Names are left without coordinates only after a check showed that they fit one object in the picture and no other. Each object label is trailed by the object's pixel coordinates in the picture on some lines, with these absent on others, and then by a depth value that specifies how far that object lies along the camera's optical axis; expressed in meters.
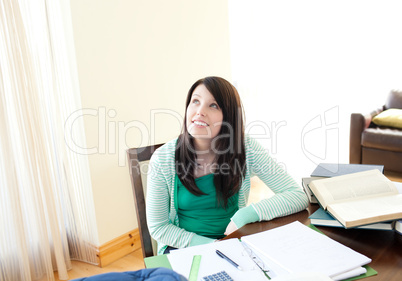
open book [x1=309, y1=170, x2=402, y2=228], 0.87
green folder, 0.76
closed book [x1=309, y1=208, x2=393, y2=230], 0.92
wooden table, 0.76
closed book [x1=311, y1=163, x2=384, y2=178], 1.16
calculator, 0.73
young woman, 1.21
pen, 0.78
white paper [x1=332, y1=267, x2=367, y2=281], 0.73
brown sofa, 3.04
